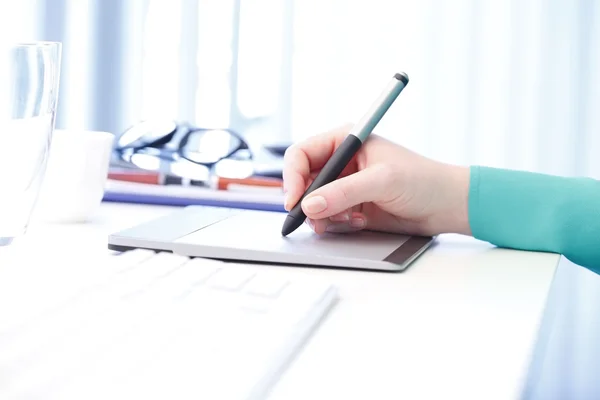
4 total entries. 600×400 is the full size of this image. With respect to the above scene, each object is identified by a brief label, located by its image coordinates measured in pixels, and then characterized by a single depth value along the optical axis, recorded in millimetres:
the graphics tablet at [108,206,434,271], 608
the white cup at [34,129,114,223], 769
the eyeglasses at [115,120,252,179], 1019
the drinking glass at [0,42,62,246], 558
